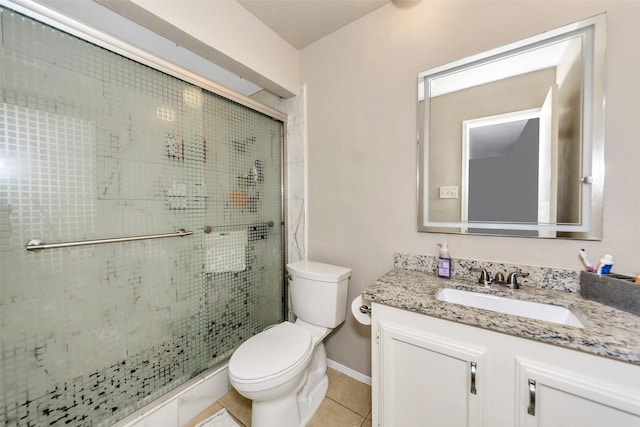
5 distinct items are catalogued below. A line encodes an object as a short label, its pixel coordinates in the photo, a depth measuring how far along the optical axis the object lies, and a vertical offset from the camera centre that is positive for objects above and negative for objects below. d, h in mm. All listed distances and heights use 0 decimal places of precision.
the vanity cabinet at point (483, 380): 635 -556
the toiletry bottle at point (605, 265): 883 -222
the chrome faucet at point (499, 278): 1060 -326
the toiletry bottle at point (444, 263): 1169 -282
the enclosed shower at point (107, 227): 873 -90
